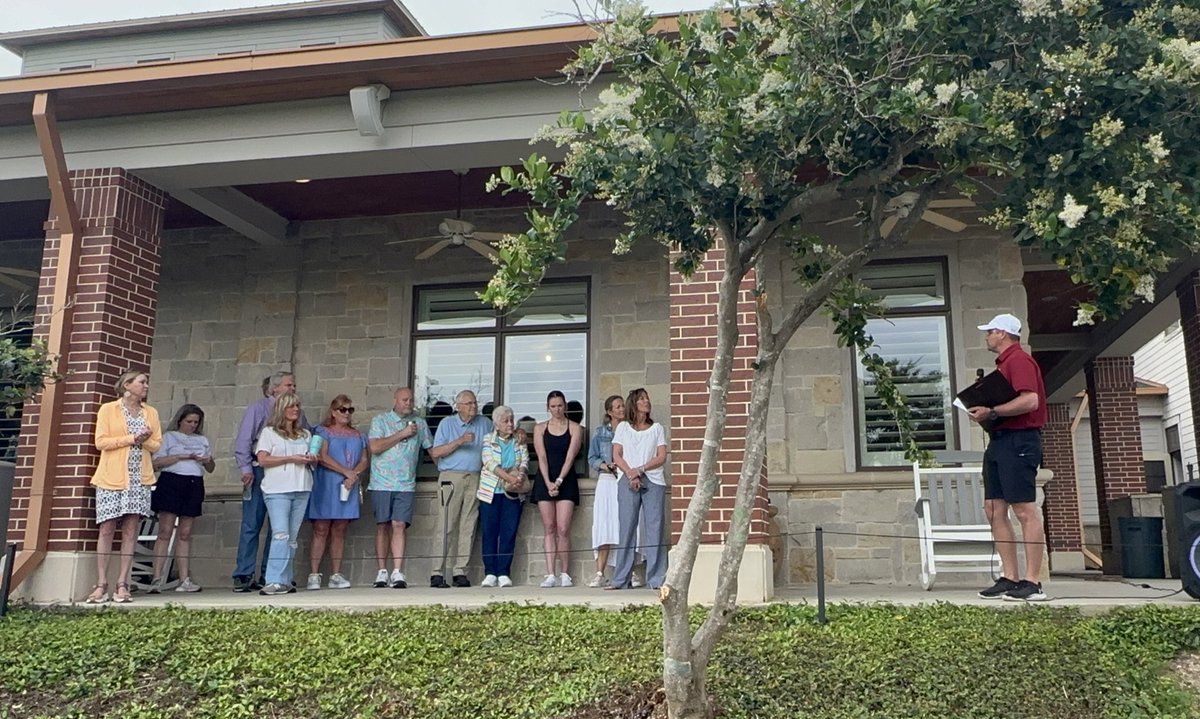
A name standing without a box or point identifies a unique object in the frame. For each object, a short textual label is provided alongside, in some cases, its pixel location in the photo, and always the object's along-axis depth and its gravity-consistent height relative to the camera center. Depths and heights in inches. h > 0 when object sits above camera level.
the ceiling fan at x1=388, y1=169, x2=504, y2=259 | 376.2 +100.2
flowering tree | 163.8 +62.4
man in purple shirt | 353.4 +10.2
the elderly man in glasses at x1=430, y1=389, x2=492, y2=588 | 371.6 +15.6
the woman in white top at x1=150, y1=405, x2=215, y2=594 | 339.3 +10.7
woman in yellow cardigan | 308.3 +13.6
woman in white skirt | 346.3 +1.5
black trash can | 425.7 -9.7
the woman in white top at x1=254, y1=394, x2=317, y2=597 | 336.2 +12.9
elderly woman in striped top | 363.3 +9.4
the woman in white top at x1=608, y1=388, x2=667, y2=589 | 330.3 +11.3
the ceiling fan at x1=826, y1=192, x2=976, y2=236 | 341.9 +100.4
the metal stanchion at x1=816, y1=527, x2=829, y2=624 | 241.3 -14.5
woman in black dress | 363.9 +14.0
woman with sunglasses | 365.4 +11.6
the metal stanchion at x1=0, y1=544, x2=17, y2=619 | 282.8 -17.2
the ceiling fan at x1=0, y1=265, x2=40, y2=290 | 407.8 +94.2
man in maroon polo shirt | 261.6 +15.9
